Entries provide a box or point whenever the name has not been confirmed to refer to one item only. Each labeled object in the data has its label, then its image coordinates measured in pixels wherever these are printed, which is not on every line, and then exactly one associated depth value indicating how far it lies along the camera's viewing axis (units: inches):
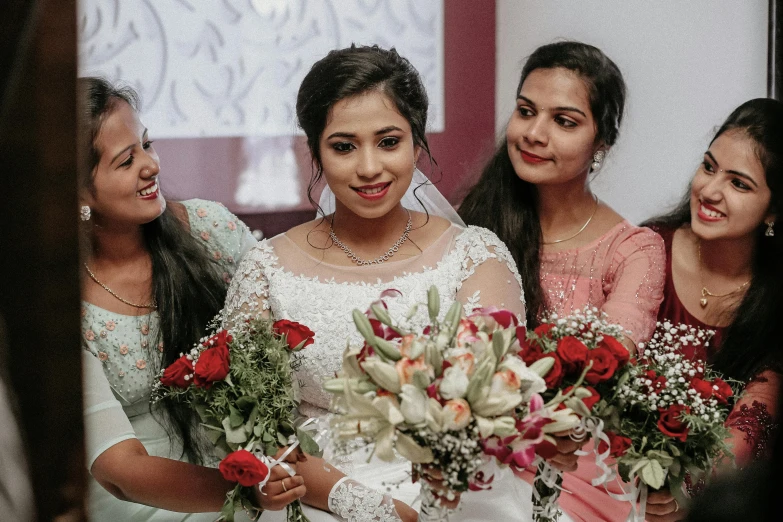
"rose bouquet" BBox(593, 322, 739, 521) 74.4
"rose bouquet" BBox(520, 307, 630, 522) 67.9
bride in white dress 90.0
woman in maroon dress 96.2
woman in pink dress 101.6
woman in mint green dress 89.7
